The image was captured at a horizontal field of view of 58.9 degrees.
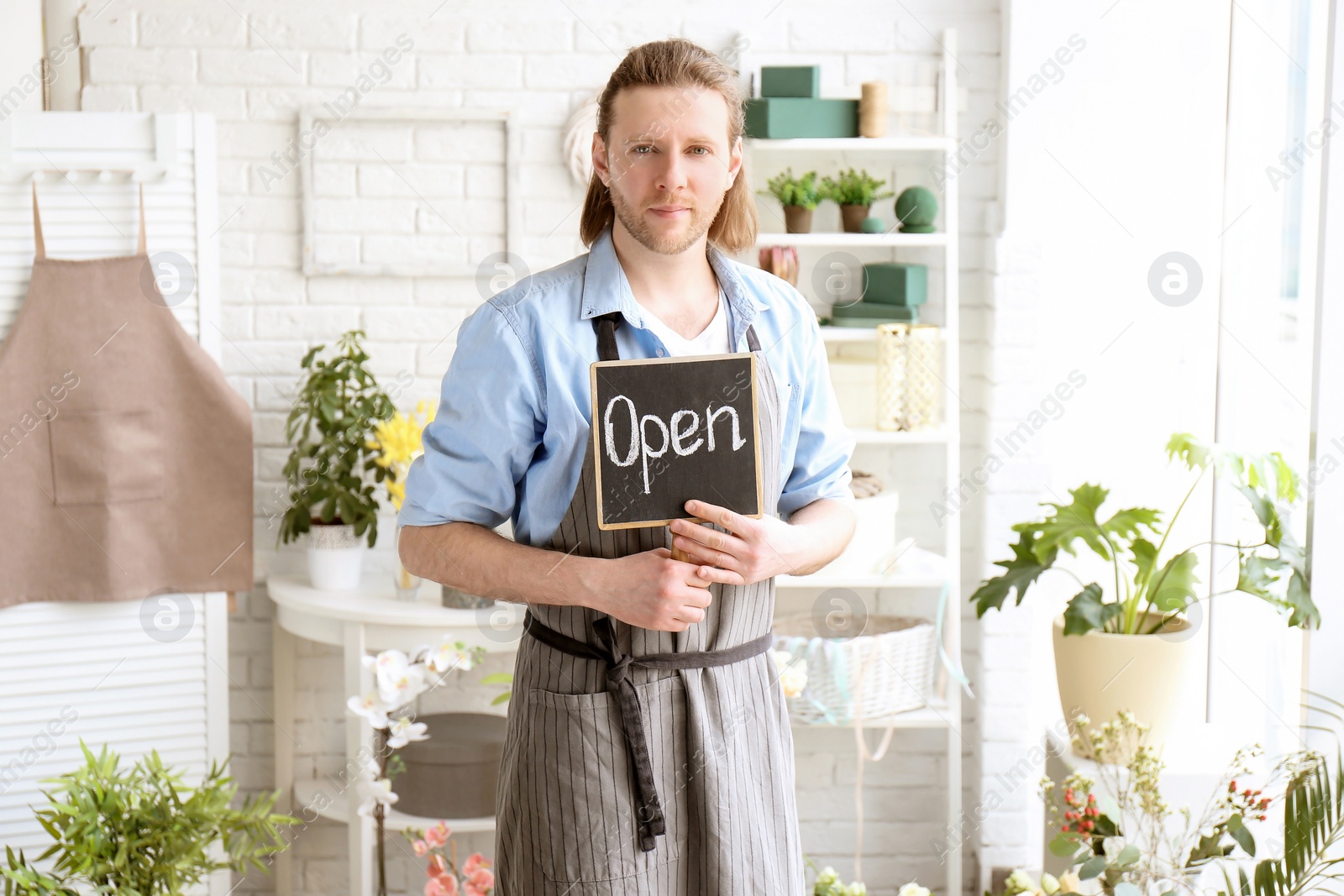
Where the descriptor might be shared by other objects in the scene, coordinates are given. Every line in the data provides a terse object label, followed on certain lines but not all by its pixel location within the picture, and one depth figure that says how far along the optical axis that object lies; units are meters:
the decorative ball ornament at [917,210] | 2.84
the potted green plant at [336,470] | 2.79
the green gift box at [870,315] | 2.88
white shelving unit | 2.81
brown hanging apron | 2.57
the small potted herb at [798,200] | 2.86
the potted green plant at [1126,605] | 2.40
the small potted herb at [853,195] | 2.86
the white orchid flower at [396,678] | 2.42
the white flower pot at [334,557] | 2.82
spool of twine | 2.78
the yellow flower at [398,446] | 2.70
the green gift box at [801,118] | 2.80
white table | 2.69
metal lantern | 2.81
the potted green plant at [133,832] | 2.27
